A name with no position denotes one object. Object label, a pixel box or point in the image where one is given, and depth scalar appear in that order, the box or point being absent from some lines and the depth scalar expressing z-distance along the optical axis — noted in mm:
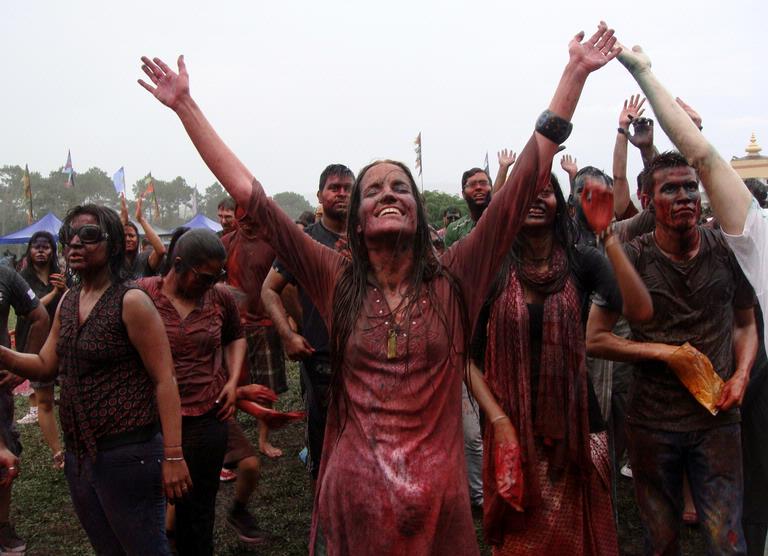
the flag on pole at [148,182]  16819
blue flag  20434
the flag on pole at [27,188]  27522
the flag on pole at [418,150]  26734
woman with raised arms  2096
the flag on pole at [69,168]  29950
